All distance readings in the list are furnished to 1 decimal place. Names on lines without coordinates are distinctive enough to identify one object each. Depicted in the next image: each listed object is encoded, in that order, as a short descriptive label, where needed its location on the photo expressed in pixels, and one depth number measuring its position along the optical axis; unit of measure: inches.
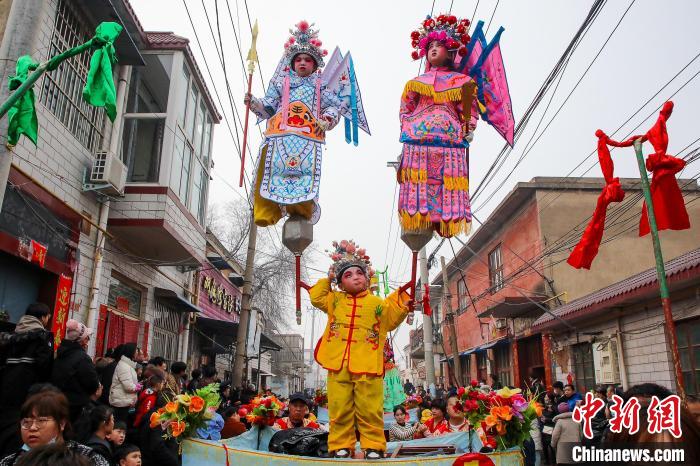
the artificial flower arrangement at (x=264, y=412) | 223.5
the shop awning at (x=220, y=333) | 658.8
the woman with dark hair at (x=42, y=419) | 127.7
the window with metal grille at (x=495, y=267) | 820.0
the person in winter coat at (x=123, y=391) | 236.1
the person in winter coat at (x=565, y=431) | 295.6
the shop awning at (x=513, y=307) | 664.4
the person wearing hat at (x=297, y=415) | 228.8
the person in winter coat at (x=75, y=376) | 194.1
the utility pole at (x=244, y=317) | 437.4
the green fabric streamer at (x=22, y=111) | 202.4
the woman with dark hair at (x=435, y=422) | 269.2
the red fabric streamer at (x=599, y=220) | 252.4
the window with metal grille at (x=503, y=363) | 791.7
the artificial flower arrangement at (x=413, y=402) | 449.7
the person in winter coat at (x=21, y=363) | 175.0
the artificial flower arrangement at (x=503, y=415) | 170.4
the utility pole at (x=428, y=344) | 593.3
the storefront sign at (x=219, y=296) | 709.8
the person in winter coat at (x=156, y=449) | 207.5
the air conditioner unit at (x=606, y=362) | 501.0
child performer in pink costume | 198.5
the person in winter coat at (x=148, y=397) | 229.4
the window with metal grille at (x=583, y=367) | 550.0
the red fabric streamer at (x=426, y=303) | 196.1
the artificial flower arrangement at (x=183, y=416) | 177.3
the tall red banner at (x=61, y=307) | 329.7
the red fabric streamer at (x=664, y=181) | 239.1
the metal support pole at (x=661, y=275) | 242.1
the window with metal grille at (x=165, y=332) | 525.0
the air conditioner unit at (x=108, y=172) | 374.3
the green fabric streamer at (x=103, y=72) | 213.6
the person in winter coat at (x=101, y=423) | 171.2
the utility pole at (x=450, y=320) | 687.7
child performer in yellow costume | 179.6
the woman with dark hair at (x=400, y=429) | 290.7
